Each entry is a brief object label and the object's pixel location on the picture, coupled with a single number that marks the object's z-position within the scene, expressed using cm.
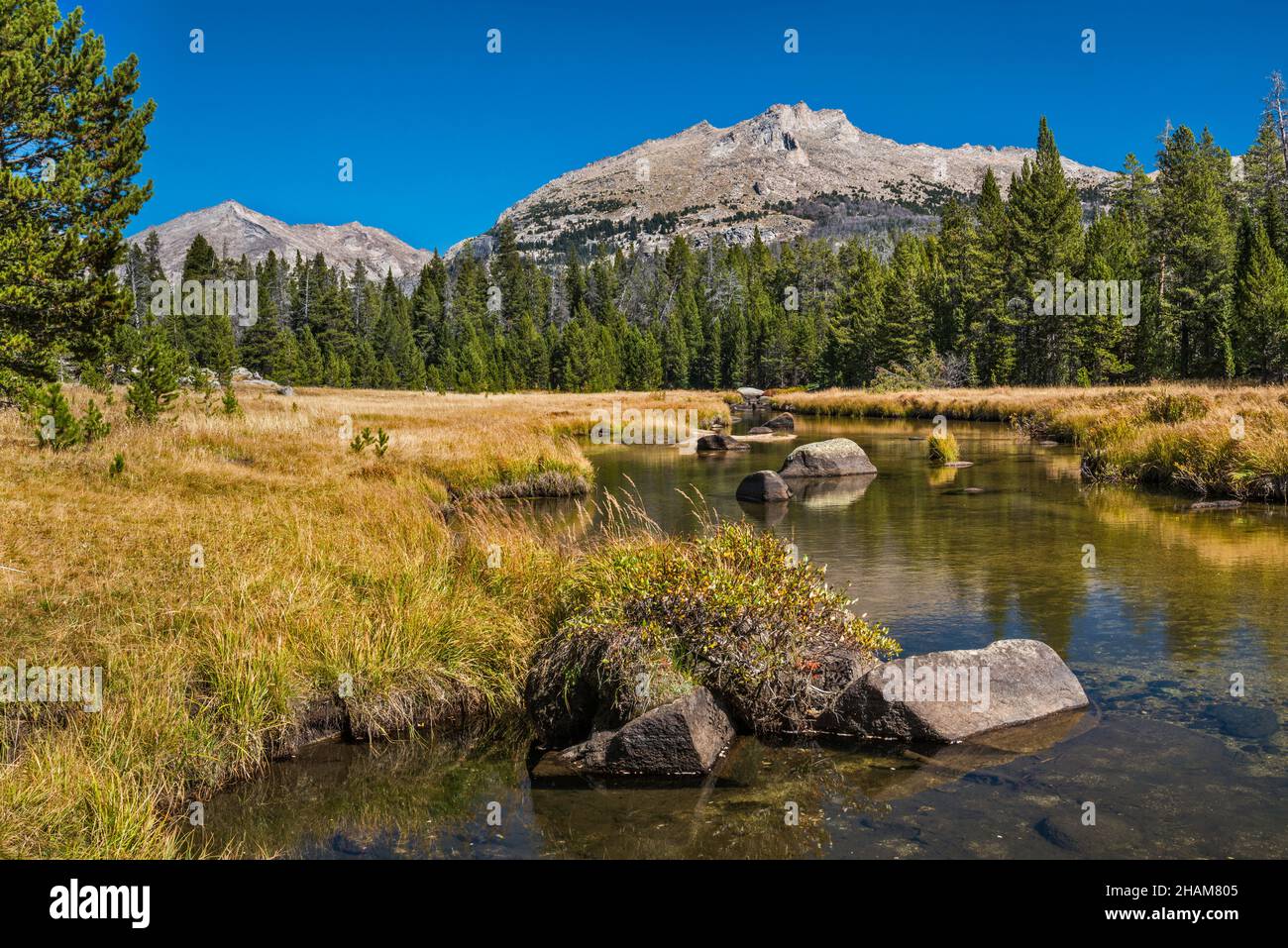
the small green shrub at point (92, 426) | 1925
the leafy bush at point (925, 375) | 7762
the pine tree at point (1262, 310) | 5038
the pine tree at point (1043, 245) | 7162
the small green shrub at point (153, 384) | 2317
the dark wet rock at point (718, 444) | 4147
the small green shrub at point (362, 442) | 2397
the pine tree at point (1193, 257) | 5850
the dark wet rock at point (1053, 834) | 636
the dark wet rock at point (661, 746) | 780
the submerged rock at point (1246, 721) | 823
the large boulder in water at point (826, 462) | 2980
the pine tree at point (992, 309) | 7512
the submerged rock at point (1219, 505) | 2017
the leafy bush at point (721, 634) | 843
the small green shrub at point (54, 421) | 1795
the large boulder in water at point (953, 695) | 832
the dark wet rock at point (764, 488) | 2480
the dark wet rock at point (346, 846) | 665
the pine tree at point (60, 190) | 2016
